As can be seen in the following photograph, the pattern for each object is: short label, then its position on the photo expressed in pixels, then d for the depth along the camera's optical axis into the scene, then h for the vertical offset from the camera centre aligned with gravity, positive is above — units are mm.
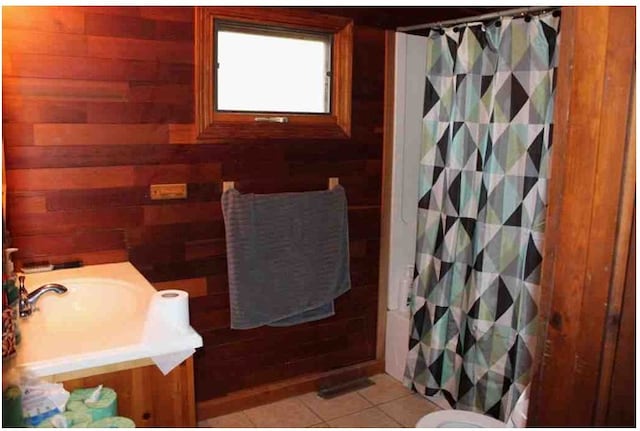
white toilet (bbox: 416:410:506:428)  2035 -998
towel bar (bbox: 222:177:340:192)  2656 -236
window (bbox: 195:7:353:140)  2525 +277
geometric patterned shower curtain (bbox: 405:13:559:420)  2441 -330
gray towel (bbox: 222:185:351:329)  2672 -574
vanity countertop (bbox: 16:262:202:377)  1512 -579
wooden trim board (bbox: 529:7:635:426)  737 -89
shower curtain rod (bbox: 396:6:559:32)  2396 +535
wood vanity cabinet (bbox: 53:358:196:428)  1569 -726
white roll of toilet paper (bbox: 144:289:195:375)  1610 -542
